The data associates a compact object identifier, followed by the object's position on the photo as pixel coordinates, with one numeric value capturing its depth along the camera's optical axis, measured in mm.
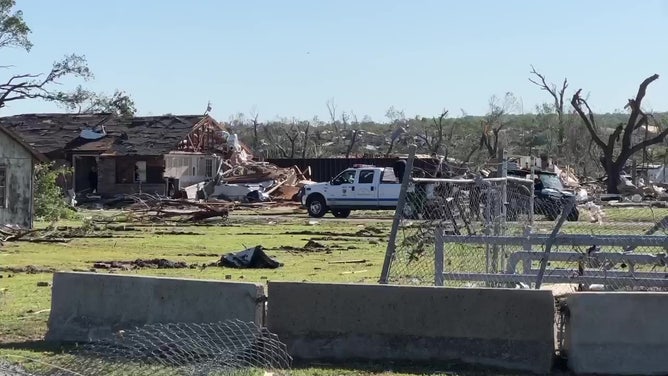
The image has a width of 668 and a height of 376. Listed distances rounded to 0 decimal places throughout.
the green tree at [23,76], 59312
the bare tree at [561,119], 74231
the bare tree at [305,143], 88712
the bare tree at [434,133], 76638
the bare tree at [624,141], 55656
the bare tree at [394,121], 112988
